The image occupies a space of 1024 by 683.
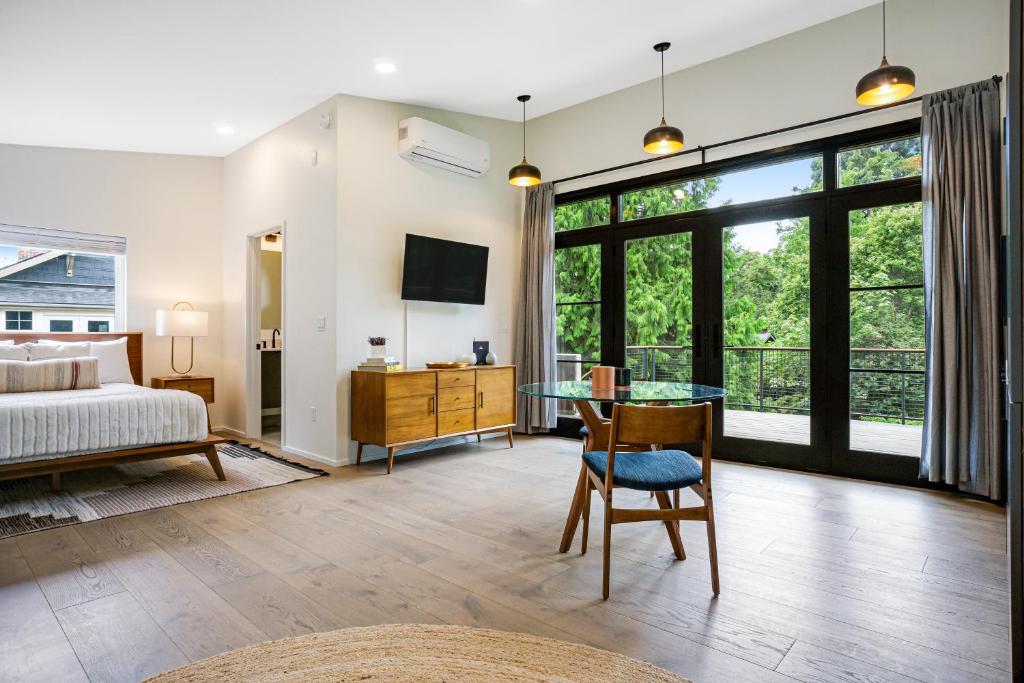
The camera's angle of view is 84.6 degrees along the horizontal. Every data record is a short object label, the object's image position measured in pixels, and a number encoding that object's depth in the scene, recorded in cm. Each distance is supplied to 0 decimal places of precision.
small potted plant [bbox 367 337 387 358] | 455
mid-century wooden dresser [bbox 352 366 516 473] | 420
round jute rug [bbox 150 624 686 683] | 164
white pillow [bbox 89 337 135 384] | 497
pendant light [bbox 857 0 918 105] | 280
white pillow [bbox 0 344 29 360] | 449
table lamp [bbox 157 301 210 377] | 536
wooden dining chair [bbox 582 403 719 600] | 217
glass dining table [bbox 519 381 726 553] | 241
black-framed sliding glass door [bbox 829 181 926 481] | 372
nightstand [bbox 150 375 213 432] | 534
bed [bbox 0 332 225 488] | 327
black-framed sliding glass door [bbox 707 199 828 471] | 405
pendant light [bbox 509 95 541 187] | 430
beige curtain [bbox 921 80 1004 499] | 330
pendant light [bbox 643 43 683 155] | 353
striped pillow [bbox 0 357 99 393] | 411
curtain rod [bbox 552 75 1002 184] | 368
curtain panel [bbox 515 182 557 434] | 545
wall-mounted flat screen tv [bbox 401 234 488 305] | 476
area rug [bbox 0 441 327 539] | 311
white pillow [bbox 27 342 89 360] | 464
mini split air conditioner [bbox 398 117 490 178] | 467
